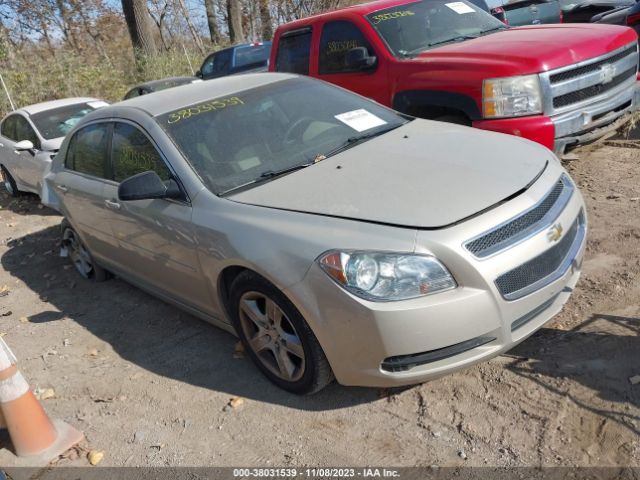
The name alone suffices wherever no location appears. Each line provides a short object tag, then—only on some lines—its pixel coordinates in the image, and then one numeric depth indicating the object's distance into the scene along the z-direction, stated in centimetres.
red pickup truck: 496
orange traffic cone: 314
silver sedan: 270
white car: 851
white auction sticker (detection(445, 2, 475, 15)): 644
